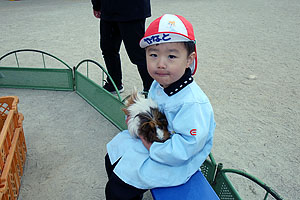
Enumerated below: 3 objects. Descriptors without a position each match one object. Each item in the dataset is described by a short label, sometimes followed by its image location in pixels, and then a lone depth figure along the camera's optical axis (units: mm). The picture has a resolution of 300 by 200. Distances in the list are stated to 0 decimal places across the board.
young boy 1321
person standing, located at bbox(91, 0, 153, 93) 2490
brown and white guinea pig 1412
